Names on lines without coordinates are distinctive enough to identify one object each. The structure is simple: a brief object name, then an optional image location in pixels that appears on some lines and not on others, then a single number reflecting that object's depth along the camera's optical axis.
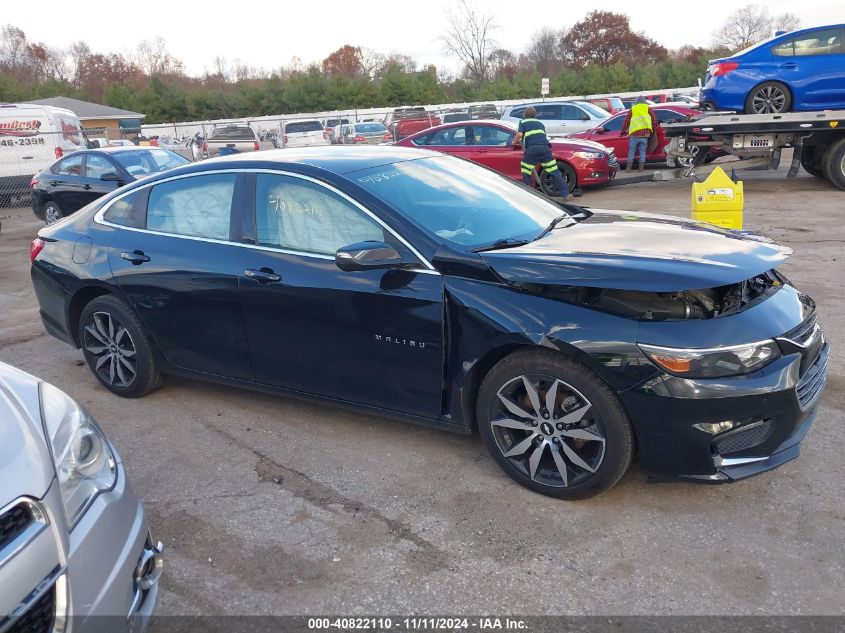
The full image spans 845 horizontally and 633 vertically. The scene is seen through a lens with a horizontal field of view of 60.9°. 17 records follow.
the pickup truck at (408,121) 27.00
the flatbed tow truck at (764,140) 11.93
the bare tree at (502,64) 64.81
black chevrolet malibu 3.04
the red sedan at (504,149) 13.76
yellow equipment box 7.47
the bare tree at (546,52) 71.50
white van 17.73
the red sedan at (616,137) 16.19
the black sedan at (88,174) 11.99
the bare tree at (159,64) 77.38
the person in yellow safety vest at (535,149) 11.84
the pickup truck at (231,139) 24.83
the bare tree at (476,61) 63.28
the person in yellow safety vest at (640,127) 15.05
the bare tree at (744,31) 67.38
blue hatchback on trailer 11.93
